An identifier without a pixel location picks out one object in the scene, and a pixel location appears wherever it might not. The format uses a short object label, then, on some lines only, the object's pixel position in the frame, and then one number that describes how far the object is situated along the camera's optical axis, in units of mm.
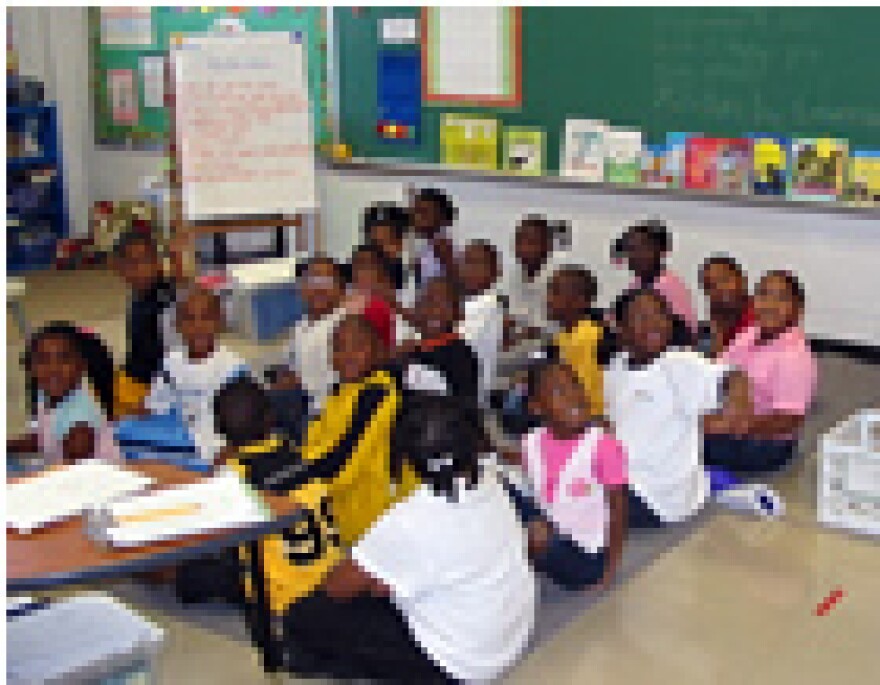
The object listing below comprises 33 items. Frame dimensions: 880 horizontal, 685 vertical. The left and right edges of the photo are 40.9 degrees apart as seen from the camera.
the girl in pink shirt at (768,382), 3738
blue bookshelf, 7727
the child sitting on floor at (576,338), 3658
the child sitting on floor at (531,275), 4470
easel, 5941
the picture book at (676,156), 5554
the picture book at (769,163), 5289
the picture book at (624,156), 5676
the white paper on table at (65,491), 2156
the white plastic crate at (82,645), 2094
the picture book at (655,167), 5609
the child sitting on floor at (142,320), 3592
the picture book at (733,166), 5387
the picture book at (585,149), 5773
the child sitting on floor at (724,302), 3977
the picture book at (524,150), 6004
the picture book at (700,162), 5473
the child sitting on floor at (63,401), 2826
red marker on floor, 2947
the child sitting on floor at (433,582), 2262
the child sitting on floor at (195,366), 3361
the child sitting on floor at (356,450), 2809
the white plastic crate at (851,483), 3367
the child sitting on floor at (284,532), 2461
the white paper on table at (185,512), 2057
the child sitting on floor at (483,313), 4031
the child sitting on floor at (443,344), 3504
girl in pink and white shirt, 2756
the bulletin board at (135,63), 7594
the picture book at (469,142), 6172
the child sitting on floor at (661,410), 3230
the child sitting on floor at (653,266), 4383
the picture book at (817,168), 5137
